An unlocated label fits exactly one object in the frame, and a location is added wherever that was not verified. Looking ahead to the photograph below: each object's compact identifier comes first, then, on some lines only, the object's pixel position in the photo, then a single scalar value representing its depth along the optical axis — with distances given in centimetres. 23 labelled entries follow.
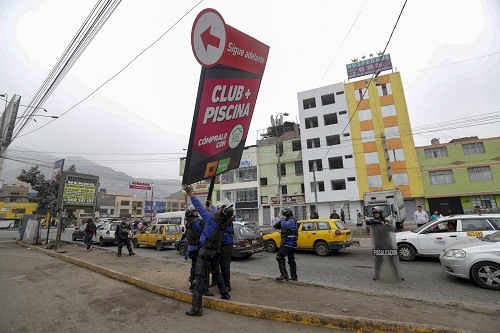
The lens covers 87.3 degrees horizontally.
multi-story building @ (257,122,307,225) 3731
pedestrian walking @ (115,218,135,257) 1231
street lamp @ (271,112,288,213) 3116
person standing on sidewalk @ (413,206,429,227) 1356
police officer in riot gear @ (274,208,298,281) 674
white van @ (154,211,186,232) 1992
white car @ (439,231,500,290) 588
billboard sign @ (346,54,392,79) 3546
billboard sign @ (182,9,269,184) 467
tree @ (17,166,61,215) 1817
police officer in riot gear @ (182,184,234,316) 461
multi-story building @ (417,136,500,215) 2884
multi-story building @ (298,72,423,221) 3266
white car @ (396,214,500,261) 818
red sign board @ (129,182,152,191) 4456
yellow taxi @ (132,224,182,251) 1527
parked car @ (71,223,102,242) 2142
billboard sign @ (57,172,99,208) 1505
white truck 1988
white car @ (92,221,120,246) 1752
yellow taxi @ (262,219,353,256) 1112
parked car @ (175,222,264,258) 1060
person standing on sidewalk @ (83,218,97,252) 1435
